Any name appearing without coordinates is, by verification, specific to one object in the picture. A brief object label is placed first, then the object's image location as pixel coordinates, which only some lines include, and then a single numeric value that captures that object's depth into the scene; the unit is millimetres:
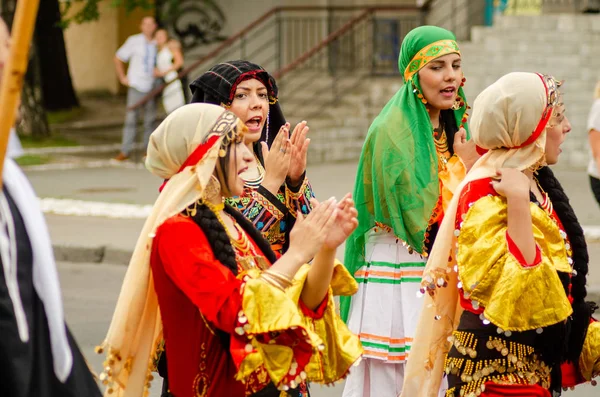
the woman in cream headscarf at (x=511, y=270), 6045
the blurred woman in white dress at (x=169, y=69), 27441
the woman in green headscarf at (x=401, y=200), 8374
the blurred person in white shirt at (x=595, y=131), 12822
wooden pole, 4115
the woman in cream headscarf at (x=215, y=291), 5254
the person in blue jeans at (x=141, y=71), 27002
